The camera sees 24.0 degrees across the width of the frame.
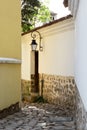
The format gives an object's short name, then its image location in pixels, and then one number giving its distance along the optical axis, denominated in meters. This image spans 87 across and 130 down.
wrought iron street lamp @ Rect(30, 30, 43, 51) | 7.87
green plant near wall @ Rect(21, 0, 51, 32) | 11.60
